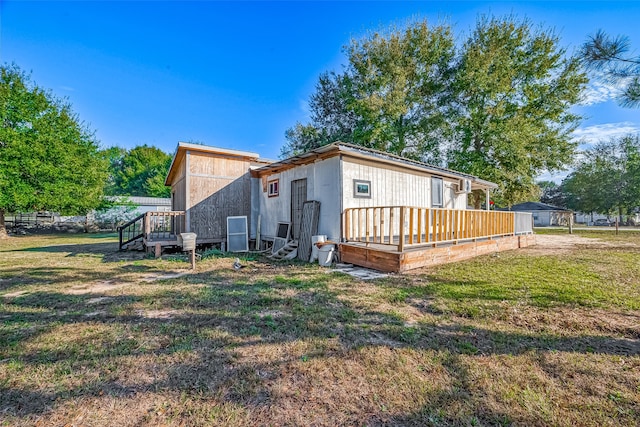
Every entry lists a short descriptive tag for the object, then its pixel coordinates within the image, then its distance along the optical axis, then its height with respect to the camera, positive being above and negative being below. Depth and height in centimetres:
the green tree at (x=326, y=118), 1853 +700
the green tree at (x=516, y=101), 1497 +657
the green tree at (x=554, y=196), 4289 +326
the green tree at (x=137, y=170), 3656 +665
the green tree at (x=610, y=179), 2939 +418
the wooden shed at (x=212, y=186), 860 +105
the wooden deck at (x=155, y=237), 816 -64
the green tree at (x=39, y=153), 1360 +353
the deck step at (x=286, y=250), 763 -96
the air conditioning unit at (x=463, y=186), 1102 +123
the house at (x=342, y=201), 655 +50
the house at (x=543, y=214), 3425 +13
